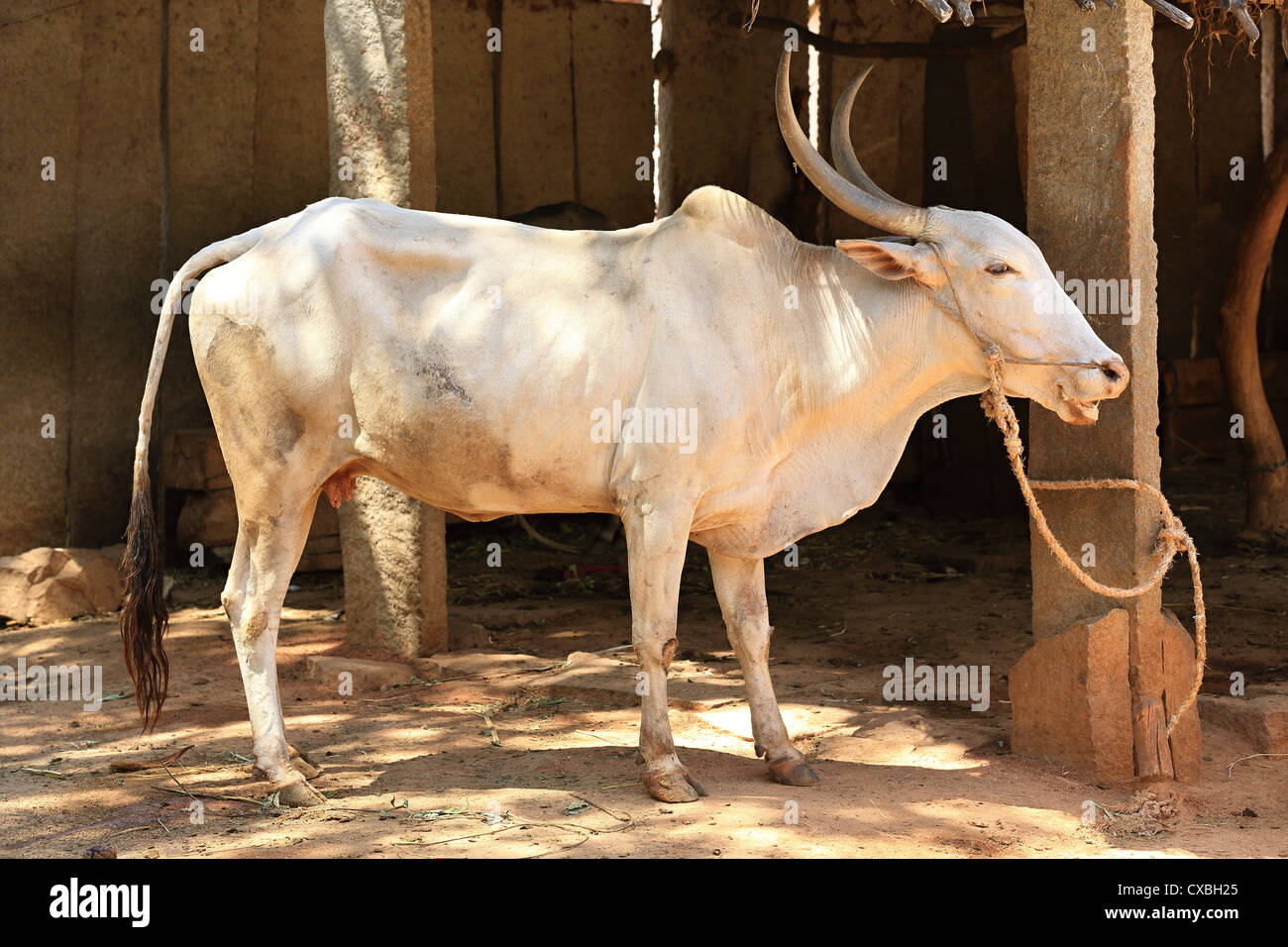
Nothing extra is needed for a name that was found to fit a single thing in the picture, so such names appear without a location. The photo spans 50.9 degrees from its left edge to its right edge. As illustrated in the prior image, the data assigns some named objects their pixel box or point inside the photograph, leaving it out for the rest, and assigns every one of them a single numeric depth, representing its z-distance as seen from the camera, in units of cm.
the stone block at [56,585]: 761
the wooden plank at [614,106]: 1073
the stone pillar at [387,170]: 672
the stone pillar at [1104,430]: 486
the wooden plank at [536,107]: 1043
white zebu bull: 462
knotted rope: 459
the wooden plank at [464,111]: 1005
